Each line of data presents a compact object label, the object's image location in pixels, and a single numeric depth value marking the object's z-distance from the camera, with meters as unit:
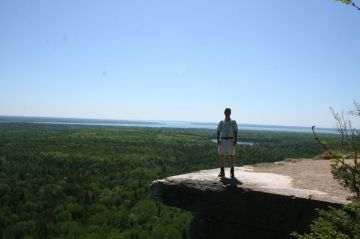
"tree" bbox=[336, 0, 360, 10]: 3.32
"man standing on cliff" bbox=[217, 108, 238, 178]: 6.92
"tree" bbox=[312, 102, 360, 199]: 4.56
